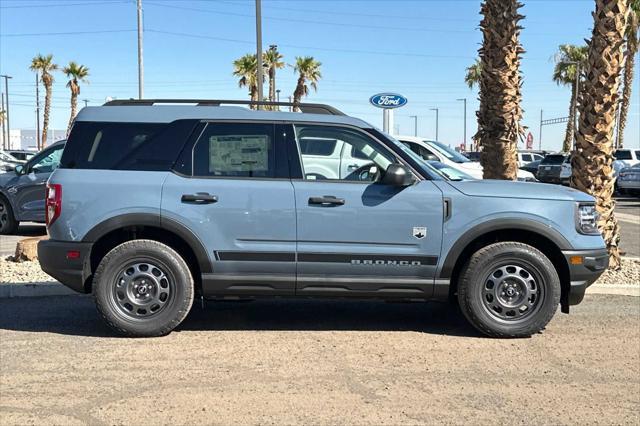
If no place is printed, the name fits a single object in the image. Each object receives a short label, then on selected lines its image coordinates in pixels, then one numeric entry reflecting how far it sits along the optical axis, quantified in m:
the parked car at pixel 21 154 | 28.31
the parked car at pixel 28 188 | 11.79
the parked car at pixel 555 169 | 29.27
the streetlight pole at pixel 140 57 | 28.44
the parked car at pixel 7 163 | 16.30
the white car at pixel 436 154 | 13.12
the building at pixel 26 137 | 103.94
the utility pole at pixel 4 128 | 71.07
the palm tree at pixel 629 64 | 34.31
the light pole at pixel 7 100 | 61.71
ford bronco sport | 5.41
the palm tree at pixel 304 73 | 43.66
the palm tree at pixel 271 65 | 41.03
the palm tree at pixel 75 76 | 48.34
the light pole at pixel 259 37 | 20.59
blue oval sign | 13.41
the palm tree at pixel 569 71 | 45.50
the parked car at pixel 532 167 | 35.03
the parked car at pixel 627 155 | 28.27
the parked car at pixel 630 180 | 23.00
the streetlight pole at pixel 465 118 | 76.43
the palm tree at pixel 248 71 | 42.06
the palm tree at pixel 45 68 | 52.12
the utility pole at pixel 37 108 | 67.75
